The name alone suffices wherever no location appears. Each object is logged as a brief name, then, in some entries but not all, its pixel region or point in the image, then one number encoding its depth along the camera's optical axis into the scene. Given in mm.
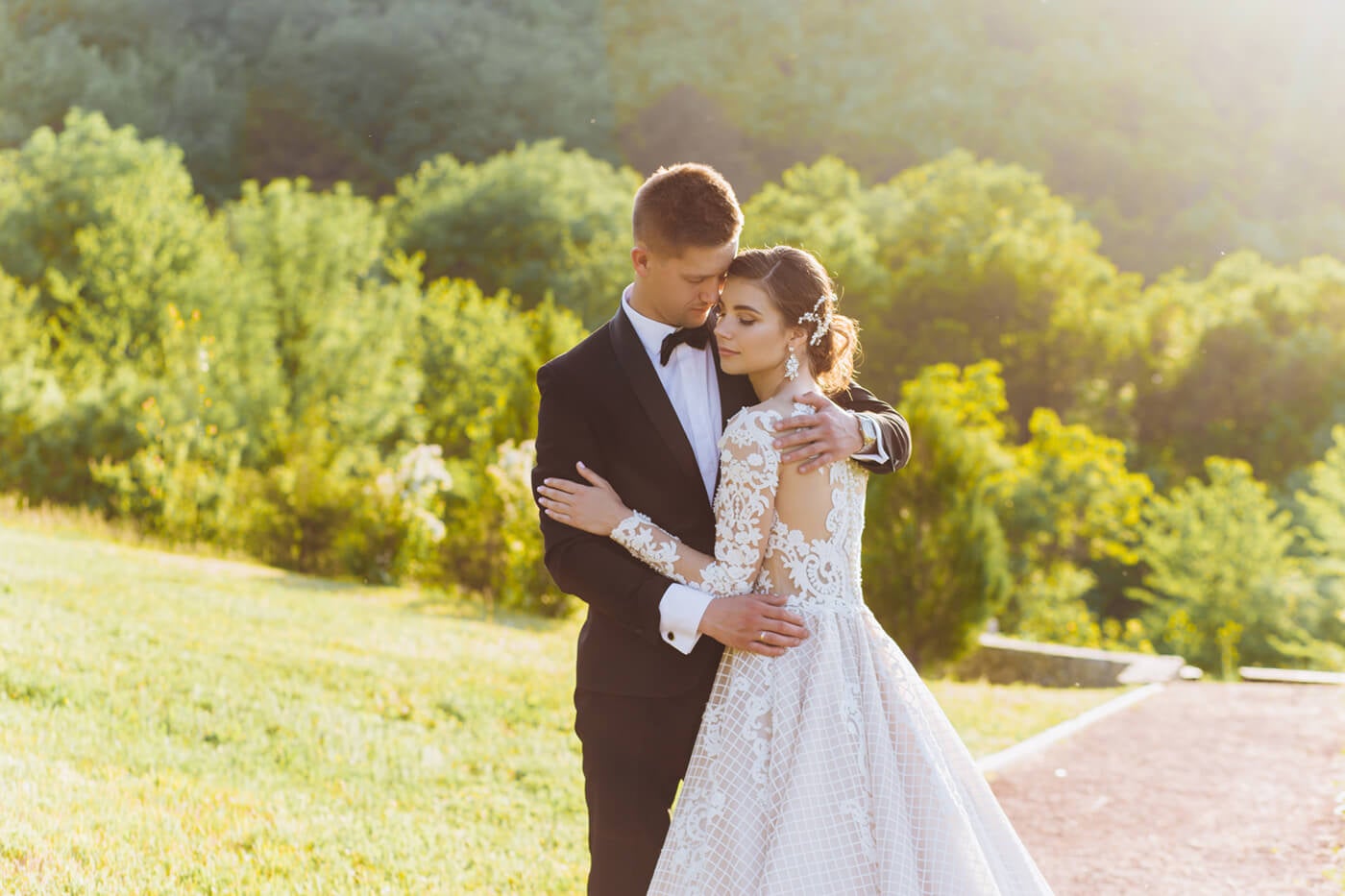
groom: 2486
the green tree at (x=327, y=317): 20578
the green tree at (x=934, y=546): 10789
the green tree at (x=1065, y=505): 20234
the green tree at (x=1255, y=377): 27094
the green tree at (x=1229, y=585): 15812
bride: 2322
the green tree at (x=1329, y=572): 13055
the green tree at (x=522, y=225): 32688
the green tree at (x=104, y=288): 13438
